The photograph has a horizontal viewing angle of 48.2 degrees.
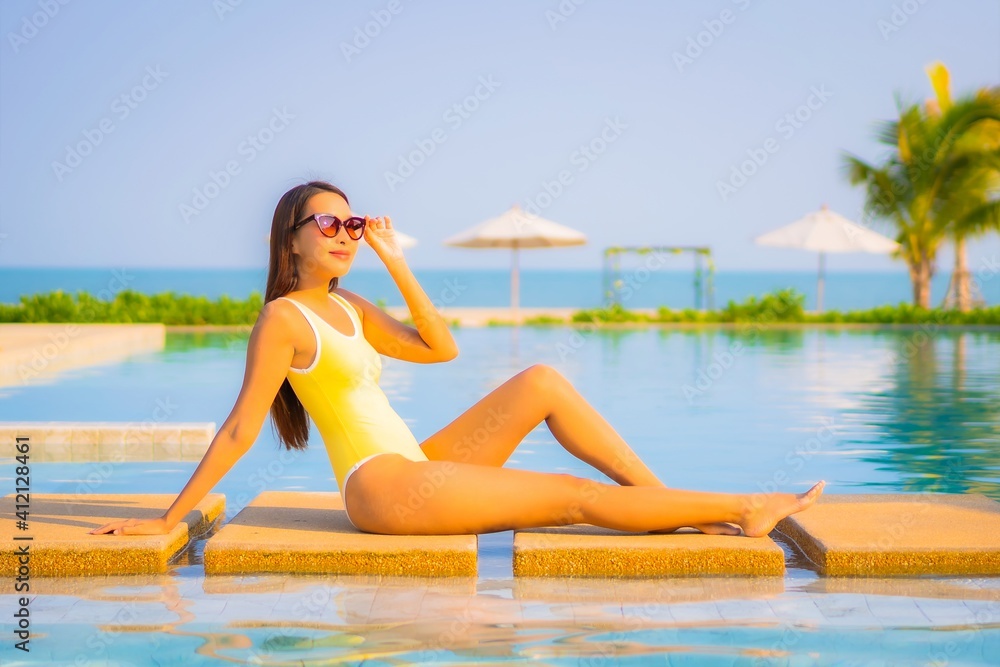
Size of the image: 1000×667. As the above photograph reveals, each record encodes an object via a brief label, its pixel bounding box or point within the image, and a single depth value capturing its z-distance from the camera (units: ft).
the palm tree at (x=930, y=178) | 70.03
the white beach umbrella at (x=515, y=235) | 74.73
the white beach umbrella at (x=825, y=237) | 73.72
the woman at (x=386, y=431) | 11.61
